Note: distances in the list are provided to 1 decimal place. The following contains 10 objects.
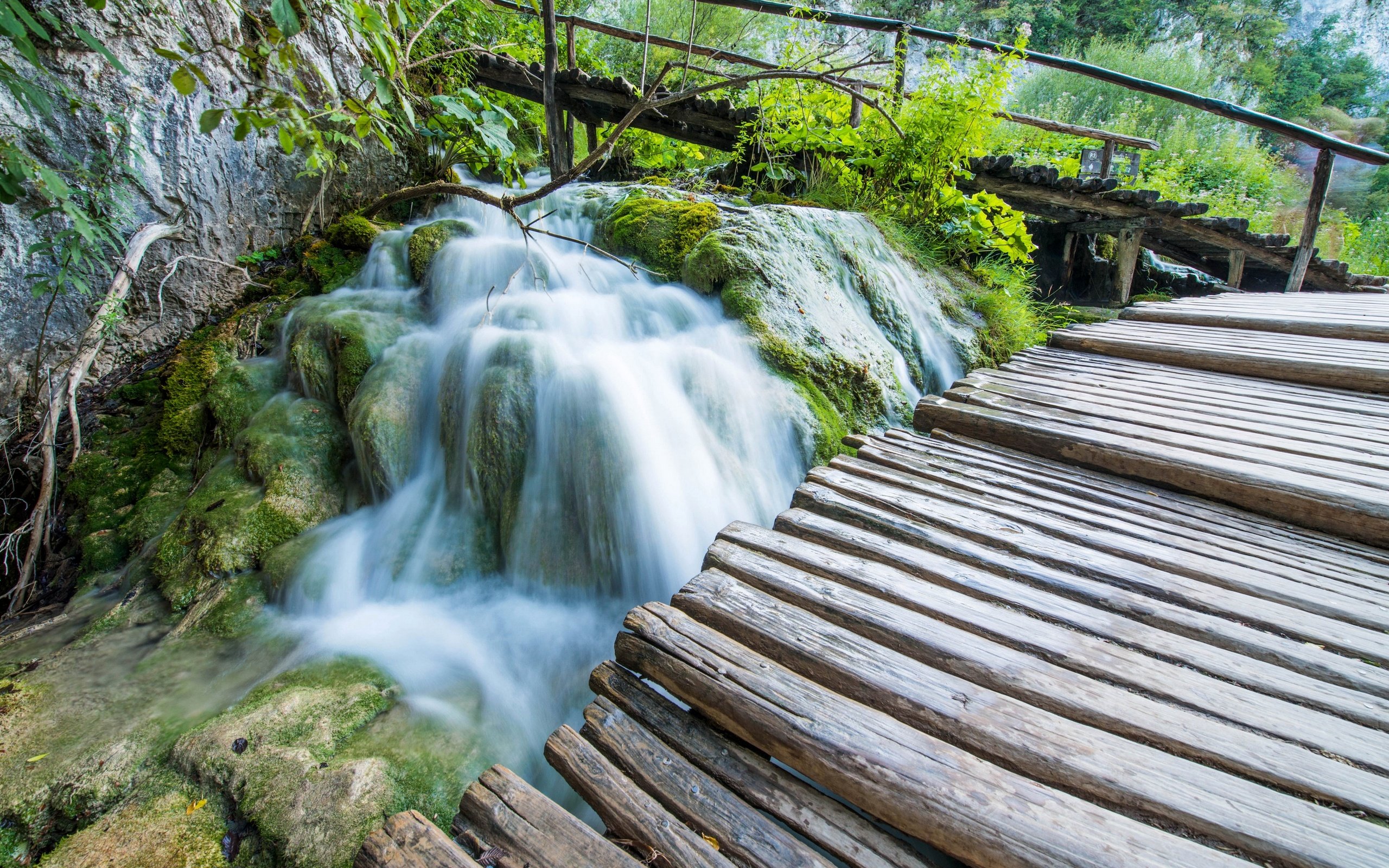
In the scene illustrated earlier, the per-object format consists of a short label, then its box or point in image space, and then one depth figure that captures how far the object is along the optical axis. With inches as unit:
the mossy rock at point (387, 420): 124.3
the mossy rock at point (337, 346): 138.8
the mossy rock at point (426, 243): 173.6
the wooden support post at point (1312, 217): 267.0
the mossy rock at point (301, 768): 65.2
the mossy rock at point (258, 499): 107.9
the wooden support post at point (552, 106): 202.1
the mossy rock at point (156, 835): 62.6
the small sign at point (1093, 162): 362.9
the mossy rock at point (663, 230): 175.0
